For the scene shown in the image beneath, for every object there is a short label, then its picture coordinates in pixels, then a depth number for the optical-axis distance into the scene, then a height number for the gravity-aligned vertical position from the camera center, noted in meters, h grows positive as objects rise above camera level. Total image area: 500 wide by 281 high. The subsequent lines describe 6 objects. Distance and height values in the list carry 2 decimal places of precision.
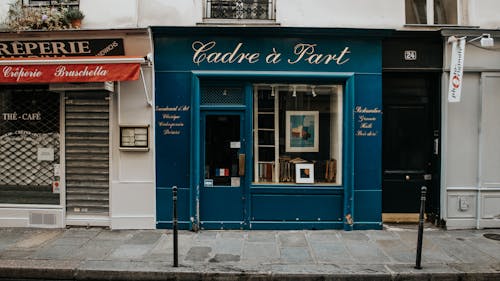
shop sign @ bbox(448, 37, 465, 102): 7.70 +1.25
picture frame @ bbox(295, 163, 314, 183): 8.37 -0.79
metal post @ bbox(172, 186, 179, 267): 5.98 -1.43
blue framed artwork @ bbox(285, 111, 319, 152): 8.47 +0.07
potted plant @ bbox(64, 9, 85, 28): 7.90 +2.32
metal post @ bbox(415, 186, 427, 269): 5.88 -1.45
